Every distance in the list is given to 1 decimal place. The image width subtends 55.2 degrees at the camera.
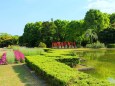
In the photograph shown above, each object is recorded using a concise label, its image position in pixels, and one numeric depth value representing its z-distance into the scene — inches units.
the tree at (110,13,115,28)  1011.8
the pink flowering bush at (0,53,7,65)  301.0
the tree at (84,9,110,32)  818.9
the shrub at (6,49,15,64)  307.0
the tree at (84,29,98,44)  780.4
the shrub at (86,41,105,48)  679.9
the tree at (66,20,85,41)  818.0
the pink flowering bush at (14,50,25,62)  312.4
